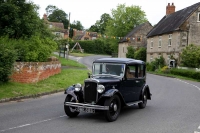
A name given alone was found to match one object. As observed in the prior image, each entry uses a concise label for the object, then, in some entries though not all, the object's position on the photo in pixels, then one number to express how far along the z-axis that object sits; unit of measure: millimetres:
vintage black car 8603
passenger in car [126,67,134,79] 10108
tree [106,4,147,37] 70250
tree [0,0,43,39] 18031
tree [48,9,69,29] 116425
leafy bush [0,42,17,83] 13109
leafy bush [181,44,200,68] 33875
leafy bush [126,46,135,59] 58409
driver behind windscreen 10008
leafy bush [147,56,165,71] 42594
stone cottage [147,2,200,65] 38062
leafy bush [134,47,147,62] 53806
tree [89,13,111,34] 115250
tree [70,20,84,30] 124194
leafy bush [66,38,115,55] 83438
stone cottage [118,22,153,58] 61812
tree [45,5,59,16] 117000
